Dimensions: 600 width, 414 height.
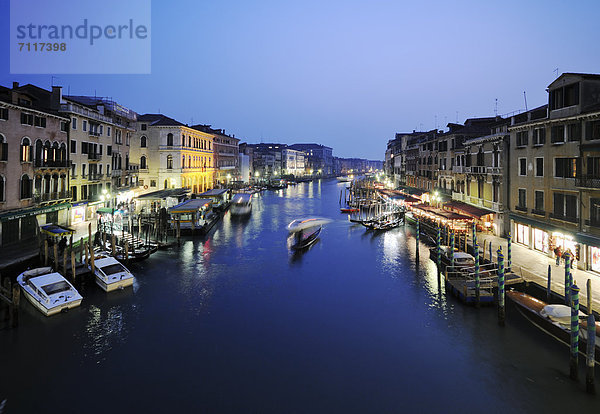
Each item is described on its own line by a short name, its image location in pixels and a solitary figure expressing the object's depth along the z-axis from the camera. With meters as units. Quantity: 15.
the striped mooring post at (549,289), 18.92
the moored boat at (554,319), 14.45
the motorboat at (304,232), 36.58
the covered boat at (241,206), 59.66
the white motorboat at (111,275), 22.46
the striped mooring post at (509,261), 22.28
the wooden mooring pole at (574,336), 13.09
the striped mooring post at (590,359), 12.38
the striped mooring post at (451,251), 25.26
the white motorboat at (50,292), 18.91
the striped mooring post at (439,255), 26.76
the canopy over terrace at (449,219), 34.88
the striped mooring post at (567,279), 17.53
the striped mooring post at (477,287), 20.22
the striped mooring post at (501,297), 17.91
